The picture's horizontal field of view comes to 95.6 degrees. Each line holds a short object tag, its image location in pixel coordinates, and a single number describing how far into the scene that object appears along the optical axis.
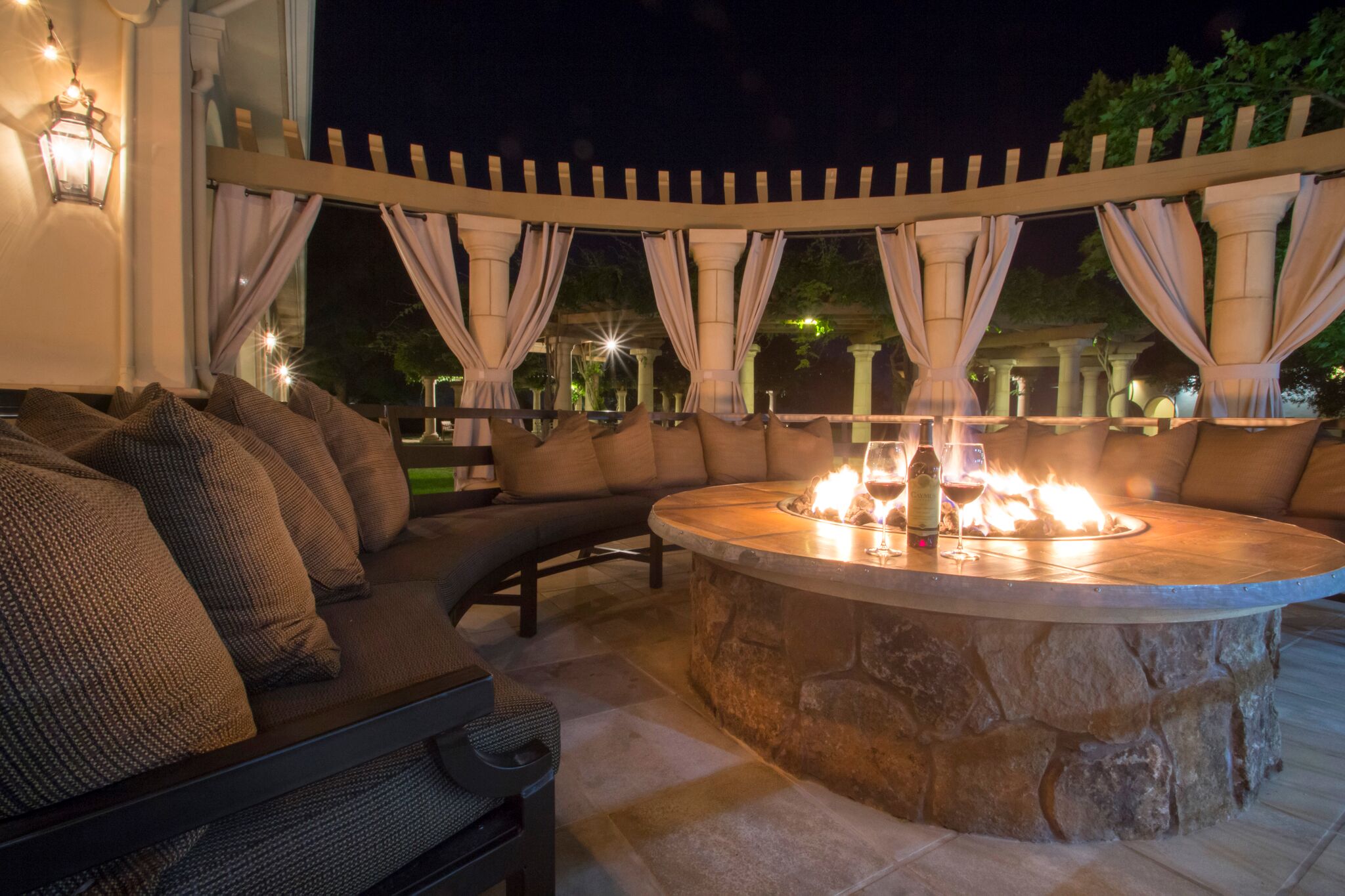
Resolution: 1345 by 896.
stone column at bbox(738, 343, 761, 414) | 10.22
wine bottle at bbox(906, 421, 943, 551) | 1.49
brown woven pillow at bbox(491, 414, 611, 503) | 3.25
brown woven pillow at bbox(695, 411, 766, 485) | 4.27
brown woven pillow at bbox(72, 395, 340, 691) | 0.86
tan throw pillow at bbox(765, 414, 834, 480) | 4.45
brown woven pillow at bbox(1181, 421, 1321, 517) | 3.11
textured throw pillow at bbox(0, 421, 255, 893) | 0.53
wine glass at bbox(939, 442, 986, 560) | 1.42
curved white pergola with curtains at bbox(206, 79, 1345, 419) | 4.78
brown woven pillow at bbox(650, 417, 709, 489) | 4.02
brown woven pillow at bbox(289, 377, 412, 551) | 2.05
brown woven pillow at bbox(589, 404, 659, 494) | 3.69
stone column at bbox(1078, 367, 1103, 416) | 14.05
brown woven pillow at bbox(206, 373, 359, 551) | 1.57
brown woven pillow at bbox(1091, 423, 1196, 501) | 3.47
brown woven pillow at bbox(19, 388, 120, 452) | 1.24
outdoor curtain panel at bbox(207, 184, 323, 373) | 4.96
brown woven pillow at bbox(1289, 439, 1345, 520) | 2.93
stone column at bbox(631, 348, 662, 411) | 13.08
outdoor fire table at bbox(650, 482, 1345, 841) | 1.29
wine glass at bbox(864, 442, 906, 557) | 1.48
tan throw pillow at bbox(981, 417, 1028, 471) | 4.04
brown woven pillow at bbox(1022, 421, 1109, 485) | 3.74
